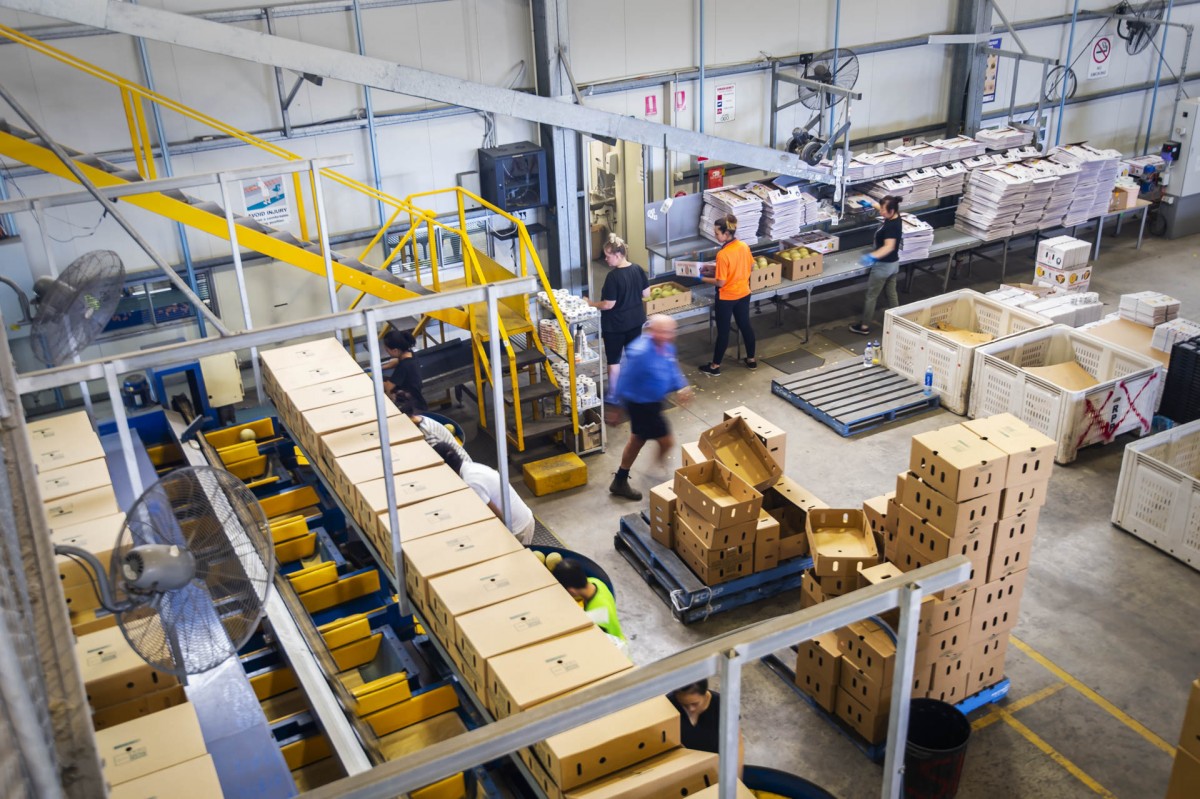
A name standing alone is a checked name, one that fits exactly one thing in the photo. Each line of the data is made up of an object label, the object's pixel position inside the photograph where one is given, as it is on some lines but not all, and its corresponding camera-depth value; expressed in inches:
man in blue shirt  335.3
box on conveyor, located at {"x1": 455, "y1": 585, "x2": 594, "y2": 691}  193.9
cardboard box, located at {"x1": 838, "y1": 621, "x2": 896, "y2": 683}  246.5
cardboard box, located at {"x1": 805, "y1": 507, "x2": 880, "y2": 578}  267.9
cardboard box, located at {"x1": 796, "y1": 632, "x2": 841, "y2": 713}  262.1
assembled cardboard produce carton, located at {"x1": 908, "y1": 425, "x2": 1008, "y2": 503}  238.4
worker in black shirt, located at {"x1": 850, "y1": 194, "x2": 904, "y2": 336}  480.7
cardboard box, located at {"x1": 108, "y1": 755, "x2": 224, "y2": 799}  163.8
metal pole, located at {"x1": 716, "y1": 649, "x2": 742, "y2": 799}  121.0
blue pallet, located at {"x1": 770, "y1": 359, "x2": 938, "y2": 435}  412.2
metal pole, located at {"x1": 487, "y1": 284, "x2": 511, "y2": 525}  211.9
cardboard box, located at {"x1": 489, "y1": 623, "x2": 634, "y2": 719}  182.5
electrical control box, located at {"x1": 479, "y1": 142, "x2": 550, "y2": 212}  451.2
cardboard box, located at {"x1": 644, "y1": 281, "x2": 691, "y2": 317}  462.0
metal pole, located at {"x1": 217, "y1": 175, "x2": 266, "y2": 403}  313.1
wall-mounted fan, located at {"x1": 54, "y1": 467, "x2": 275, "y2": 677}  154.5
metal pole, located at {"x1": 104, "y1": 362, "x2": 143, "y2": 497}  194.9
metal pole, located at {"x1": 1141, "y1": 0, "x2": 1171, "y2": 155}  630.4
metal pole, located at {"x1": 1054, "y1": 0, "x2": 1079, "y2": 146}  604.6
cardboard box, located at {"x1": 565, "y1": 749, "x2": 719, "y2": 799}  167.8
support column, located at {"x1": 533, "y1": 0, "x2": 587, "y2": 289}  446.9
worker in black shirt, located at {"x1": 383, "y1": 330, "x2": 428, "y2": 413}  347.8
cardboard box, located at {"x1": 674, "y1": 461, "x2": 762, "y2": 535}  298.7
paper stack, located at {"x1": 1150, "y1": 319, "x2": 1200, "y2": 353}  394.0
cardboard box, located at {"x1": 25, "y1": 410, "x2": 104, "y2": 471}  264.5
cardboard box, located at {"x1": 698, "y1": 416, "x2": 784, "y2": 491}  323.6
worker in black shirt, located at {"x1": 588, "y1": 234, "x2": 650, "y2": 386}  410.0
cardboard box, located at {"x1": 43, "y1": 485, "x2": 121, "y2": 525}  236.1
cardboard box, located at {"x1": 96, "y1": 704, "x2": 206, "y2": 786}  169.0
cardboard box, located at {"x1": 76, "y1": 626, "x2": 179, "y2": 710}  189.0
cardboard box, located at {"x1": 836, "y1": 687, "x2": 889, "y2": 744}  254.4
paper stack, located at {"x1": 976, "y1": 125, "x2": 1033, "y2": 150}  565.3
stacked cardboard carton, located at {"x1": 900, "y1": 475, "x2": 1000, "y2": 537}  242.8
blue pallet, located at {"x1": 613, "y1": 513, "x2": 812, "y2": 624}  306.5
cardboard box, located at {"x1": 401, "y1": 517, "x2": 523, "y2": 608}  219.1
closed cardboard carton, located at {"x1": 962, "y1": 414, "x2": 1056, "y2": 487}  243.8
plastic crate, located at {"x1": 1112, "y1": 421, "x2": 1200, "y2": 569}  319.3
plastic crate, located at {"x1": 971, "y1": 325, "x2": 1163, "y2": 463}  377.4
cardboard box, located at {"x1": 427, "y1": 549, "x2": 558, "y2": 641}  206.8
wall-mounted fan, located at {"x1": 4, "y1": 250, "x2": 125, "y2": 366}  258.8
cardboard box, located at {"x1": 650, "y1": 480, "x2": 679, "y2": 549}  321.4
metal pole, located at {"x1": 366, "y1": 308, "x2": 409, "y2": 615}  201.3
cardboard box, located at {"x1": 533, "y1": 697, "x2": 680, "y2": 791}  168.7
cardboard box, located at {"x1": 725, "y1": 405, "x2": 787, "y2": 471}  327.6
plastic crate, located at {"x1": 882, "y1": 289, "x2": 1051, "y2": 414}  417.1
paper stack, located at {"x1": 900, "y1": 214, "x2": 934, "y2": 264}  507.8
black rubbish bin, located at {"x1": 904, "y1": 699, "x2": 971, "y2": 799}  231.9
